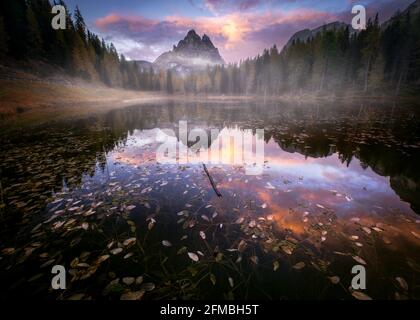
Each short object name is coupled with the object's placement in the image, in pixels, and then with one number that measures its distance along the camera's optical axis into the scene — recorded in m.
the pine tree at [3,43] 48.06
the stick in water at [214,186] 6.32
